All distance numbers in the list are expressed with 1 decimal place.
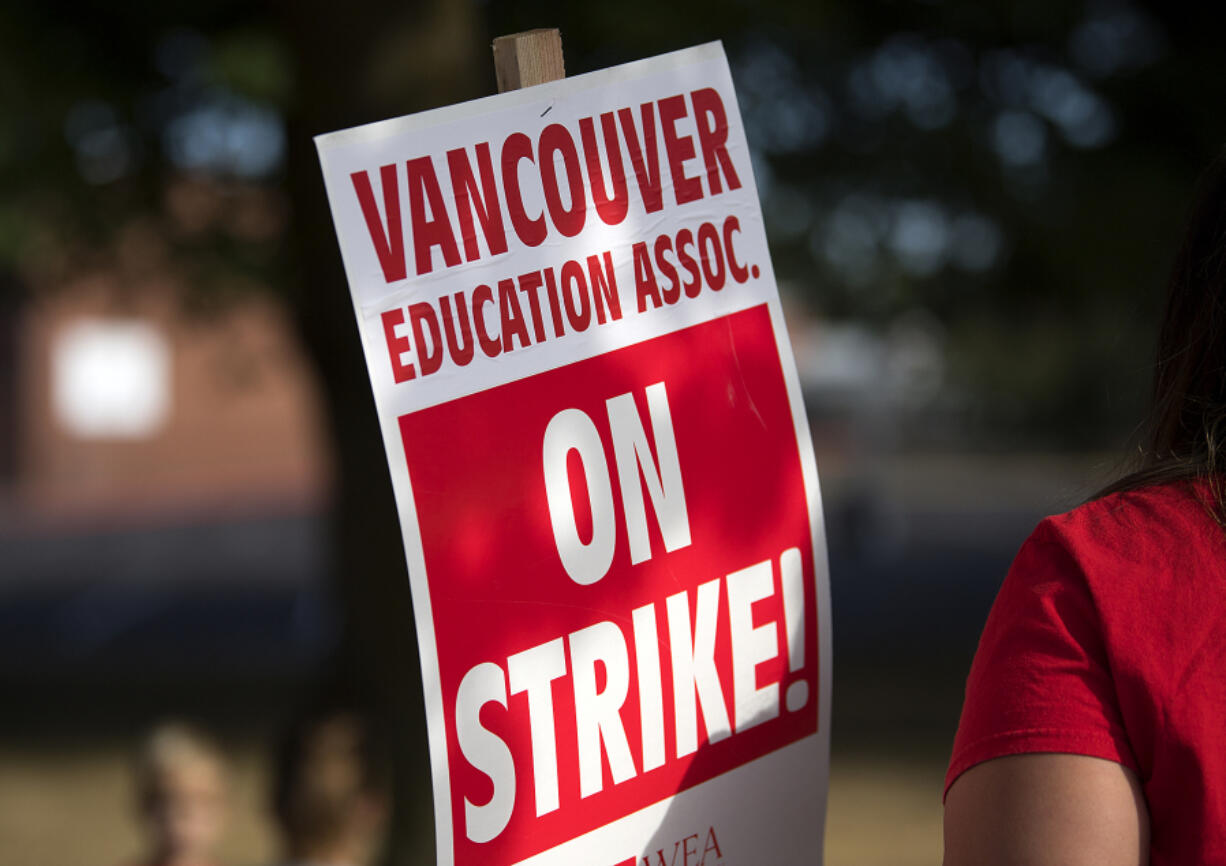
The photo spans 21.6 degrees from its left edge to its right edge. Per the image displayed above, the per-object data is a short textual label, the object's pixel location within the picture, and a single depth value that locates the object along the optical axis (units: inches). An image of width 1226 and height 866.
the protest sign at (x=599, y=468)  73.5
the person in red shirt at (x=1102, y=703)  66.0
